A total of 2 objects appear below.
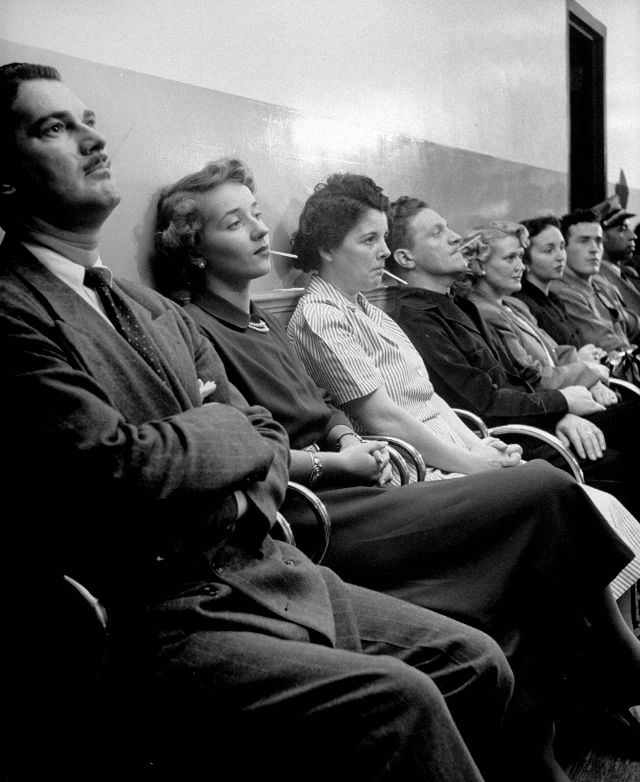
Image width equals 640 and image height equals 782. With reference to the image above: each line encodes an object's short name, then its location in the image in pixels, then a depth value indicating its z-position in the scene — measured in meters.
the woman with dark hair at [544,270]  4.47
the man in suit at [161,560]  1.42
